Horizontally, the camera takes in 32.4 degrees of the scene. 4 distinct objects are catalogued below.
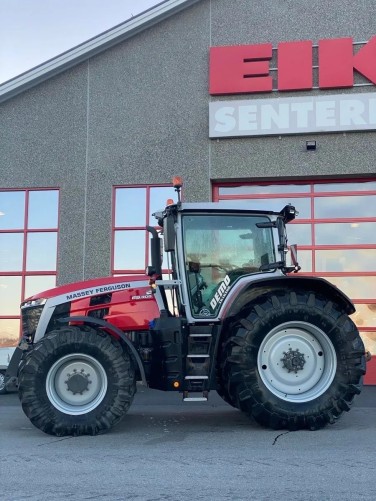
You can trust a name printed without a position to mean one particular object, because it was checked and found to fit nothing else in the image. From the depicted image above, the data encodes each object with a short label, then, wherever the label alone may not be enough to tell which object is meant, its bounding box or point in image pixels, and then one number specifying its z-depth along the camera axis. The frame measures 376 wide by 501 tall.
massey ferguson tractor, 6.80
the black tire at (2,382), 11.35
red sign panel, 12.49
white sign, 12.40
